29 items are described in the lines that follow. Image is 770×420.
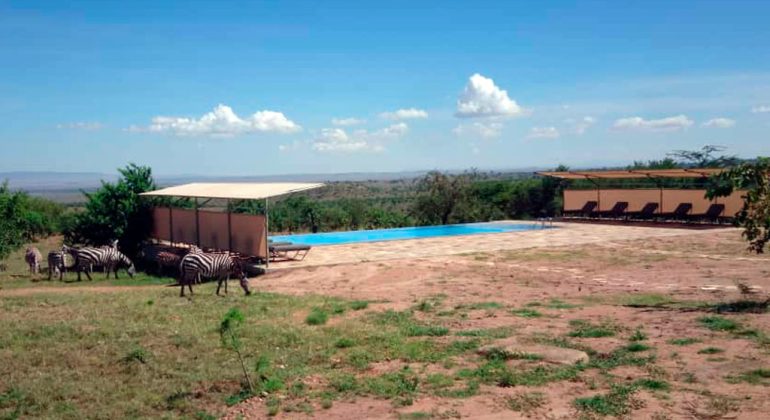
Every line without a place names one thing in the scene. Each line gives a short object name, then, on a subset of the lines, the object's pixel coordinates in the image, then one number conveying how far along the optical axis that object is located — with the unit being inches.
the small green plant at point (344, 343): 346.2
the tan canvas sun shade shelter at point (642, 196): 1065.5
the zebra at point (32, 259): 774.5
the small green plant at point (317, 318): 407.8
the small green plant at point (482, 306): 451.5
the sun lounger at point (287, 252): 741.3
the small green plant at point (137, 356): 323.9
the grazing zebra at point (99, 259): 734.5
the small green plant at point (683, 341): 323.0
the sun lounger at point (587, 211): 1261.1
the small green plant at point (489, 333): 357.1
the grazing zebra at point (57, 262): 733.3
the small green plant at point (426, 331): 367.5
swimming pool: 1026.7
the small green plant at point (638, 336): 335.6
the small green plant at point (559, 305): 441.1
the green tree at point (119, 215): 904.3
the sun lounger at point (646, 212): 1172.5
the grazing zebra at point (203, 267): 562.9
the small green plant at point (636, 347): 315.1
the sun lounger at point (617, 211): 1217.4
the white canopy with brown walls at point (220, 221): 714.8
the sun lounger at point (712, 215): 1071.0
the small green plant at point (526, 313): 412.8
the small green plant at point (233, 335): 282.4
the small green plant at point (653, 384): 260.7
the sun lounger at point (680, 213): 1115.9
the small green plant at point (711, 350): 304.8
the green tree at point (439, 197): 1314.0
